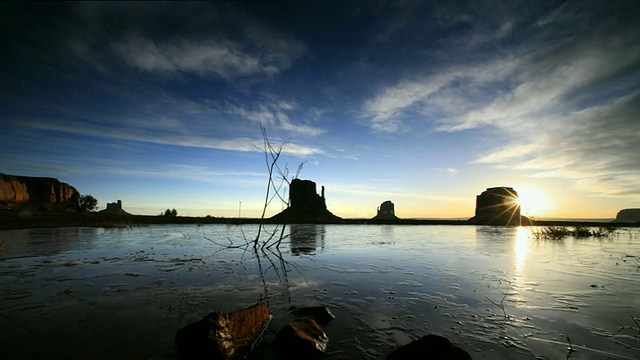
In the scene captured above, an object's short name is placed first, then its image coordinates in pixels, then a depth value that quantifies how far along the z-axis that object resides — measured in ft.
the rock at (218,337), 13.09
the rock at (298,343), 14.13
